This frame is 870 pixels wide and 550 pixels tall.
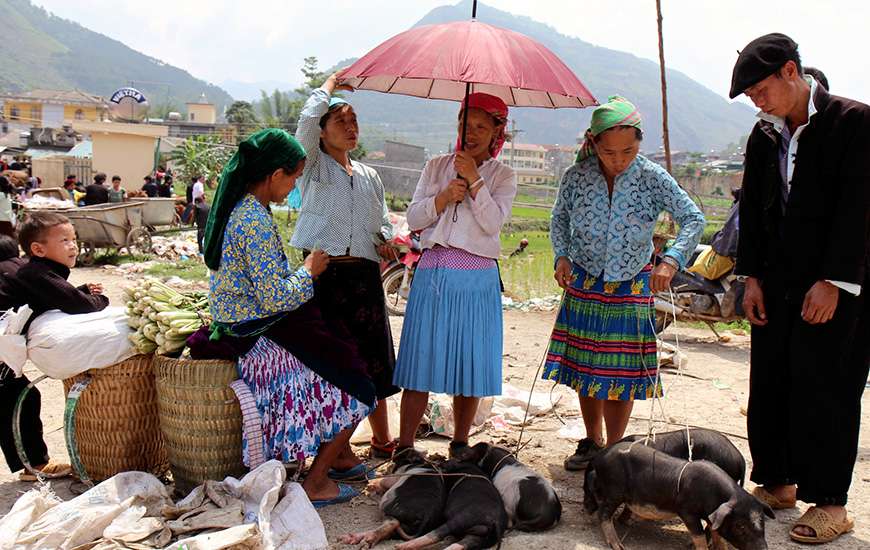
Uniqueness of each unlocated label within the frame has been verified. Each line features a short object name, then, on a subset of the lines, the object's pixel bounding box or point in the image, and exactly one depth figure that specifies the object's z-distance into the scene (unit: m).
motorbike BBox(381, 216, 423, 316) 9.12
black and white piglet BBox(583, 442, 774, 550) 2.92
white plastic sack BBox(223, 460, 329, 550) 3.11
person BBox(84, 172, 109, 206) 16.22
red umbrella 3.44
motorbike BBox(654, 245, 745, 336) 7.63
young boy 3.66
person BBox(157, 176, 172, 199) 23.34
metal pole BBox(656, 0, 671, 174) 7.01
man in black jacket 3.21
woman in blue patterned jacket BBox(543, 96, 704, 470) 3.80
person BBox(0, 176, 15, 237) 6.27
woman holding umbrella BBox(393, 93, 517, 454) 3.87
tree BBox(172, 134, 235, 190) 33.41
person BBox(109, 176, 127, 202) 17.98
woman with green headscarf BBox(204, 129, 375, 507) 3.35
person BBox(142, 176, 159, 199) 22.70
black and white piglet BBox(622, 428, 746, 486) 3.46
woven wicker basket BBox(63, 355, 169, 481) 3.63
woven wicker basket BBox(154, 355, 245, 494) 3.46
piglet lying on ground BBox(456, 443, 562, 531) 3.37
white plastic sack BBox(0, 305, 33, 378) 3.49
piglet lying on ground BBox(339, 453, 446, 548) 3.23
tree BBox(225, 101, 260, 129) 73.81
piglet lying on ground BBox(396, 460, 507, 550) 3.12
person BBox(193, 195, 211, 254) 14.02
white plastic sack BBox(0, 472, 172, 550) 2.94
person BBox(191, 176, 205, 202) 18.53
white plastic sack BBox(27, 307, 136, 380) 3.52
